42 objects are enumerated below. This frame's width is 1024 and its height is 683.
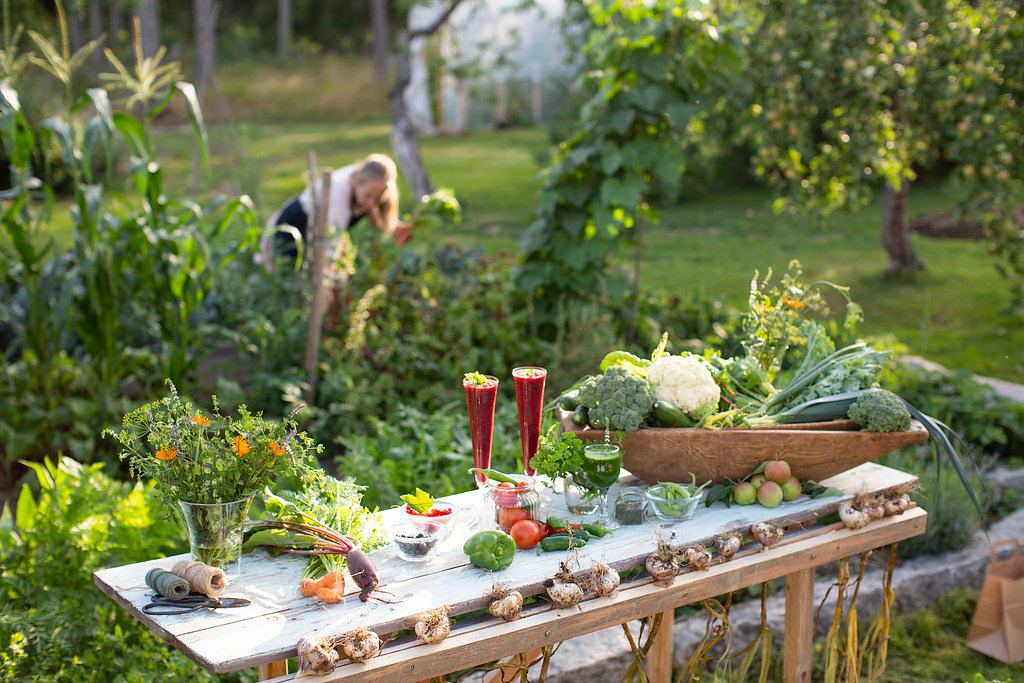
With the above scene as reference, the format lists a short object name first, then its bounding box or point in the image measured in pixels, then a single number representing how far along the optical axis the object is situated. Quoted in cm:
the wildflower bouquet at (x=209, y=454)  184
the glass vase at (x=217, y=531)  186
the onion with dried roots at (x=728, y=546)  211
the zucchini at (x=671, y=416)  227
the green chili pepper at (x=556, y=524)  209
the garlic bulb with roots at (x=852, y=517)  228
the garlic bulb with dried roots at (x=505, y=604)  183
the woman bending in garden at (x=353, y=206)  491
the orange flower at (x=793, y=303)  252
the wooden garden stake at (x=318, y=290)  420
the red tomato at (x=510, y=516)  209
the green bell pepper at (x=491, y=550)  195
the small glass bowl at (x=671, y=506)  217
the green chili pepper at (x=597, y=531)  210
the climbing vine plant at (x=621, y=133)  441
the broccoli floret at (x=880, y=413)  228
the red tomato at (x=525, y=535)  206
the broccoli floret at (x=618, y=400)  220
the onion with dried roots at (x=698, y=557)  206
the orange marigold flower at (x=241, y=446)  183
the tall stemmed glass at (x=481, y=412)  212
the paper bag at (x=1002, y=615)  311
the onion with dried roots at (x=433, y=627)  175
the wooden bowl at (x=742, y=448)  225
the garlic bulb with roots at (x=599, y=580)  192
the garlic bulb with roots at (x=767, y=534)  217
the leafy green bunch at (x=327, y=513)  201
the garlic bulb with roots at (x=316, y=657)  163
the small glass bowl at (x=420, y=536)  198
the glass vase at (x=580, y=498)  219
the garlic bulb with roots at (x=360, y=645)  167
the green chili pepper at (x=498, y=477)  209
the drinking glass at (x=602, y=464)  211
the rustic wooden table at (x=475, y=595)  171
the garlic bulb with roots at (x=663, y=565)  200
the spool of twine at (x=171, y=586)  181
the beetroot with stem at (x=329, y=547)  186
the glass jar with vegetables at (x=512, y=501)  208
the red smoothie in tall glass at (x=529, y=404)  215
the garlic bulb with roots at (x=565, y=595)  188
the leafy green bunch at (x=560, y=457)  212
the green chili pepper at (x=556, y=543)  204
